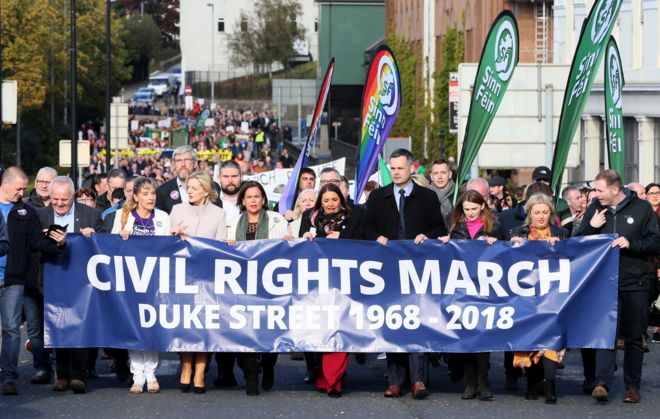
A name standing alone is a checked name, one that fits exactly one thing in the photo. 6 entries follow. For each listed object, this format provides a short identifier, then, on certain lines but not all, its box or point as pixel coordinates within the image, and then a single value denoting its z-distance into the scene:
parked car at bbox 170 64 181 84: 155.75
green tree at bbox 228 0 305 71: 133.62
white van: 146.25
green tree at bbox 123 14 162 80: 156.62
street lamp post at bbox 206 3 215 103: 144.43
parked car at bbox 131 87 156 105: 136.62
